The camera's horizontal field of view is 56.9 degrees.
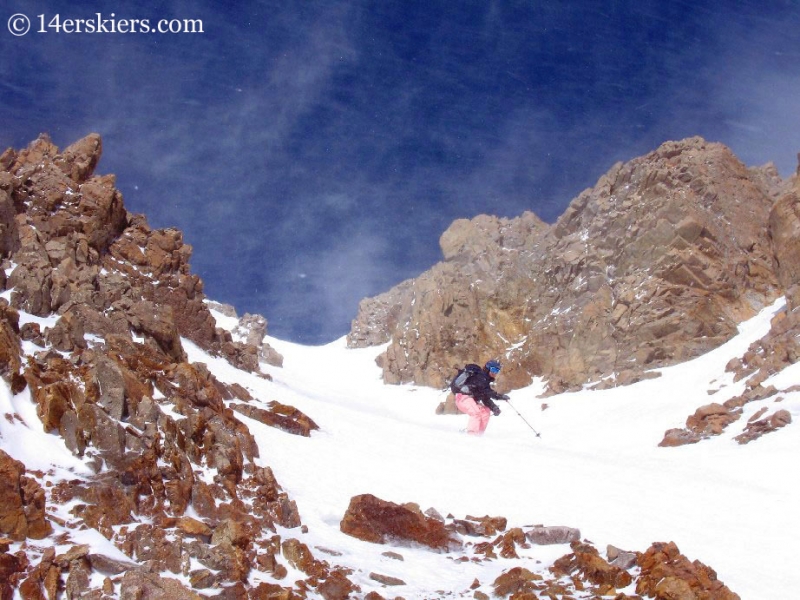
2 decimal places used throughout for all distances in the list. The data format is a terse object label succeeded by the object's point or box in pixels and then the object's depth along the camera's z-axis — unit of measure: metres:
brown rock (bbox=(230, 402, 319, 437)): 21.78
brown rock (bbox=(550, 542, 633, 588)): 10.84
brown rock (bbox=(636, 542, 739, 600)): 10.09
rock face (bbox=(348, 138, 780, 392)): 55.66
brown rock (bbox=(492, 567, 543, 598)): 10.75
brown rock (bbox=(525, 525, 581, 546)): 13.07
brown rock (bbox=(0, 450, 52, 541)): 9.62
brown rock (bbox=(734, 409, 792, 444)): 23.83
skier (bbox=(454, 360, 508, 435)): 26.06
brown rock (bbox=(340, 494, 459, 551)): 13.19
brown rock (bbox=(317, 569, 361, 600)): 10.33
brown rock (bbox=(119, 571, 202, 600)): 8.92
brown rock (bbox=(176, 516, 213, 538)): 11.09
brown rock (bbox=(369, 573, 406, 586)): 11.02
